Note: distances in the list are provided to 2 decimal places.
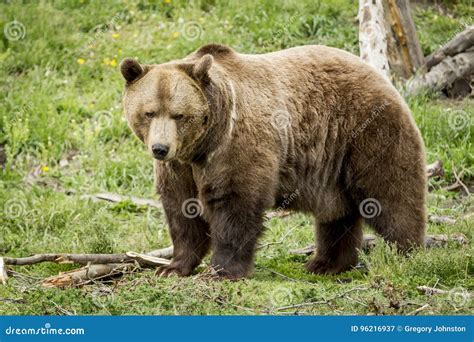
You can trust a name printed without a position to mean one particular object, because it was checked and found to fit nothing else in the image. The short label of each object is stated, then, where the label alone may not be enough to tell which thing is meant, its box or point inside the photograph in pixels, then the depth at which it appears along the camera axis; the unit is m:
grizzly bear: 13.65
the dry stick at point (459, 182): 20.63
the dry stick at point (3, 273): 14.40
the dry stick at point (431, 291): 13.07
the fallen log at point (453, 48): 24.73
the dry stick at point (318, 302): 12.40
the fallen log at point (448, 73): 24.23
